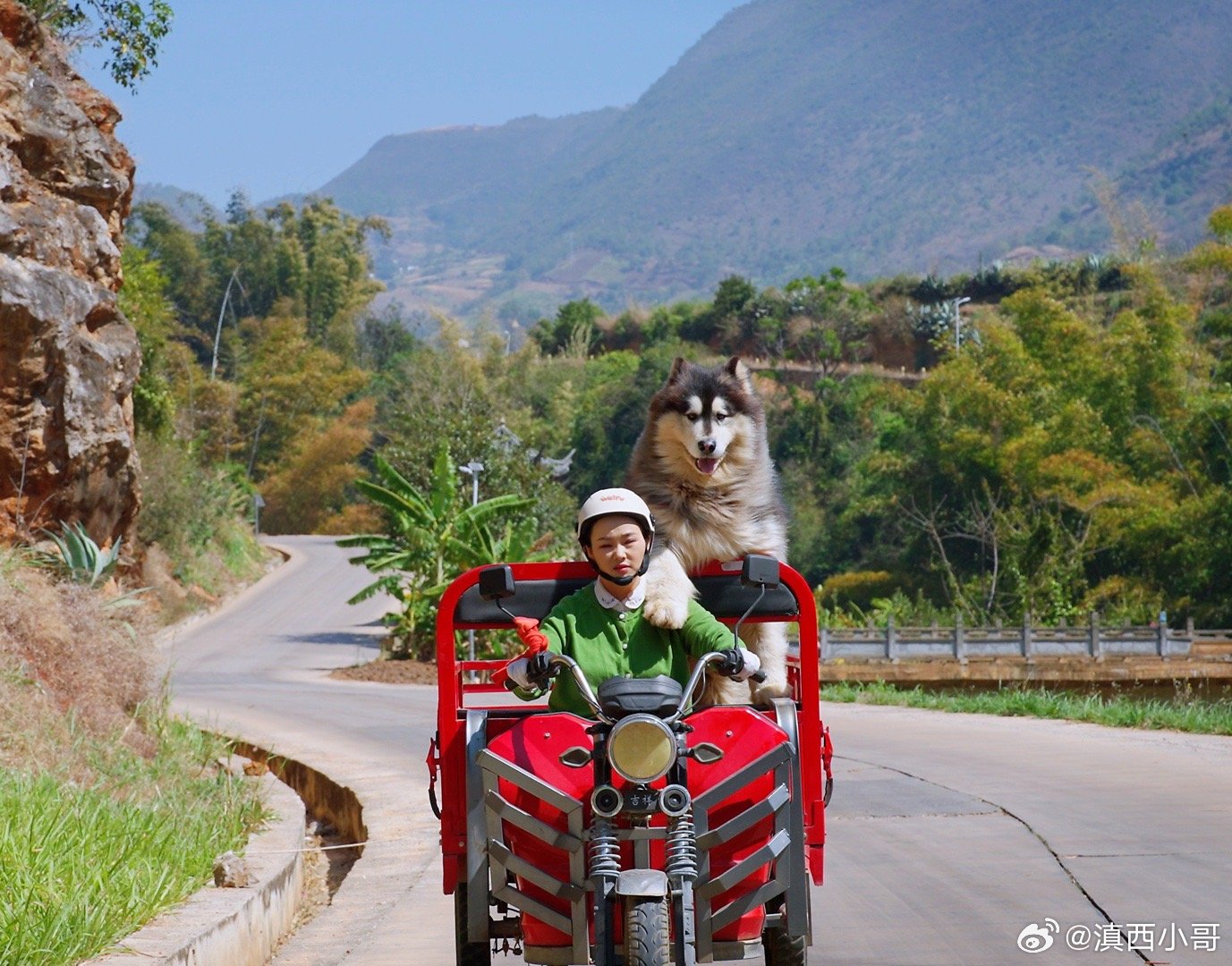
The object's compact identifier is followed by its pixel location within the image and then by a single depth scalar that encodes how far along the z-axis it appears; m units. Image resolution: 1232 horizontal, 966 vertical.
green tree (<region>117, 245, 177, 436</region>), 40.97
